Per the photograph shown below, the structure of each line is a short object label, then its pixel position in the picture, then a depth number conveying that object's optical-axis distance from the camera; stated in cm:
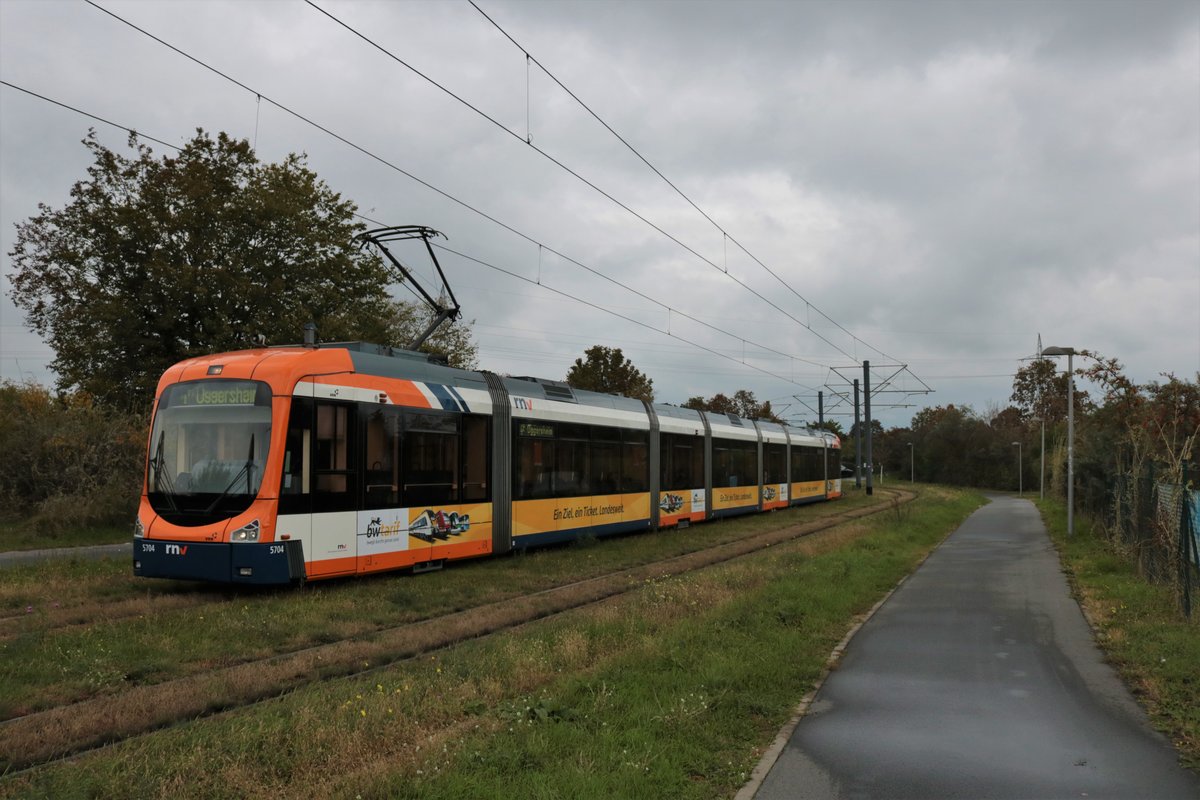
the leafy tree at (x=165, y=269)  2539
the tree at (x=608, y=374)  6675
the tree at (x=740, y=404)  10200
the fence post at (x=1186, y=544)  1057
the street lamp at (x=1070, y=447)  2402
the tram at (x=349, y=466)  1149
